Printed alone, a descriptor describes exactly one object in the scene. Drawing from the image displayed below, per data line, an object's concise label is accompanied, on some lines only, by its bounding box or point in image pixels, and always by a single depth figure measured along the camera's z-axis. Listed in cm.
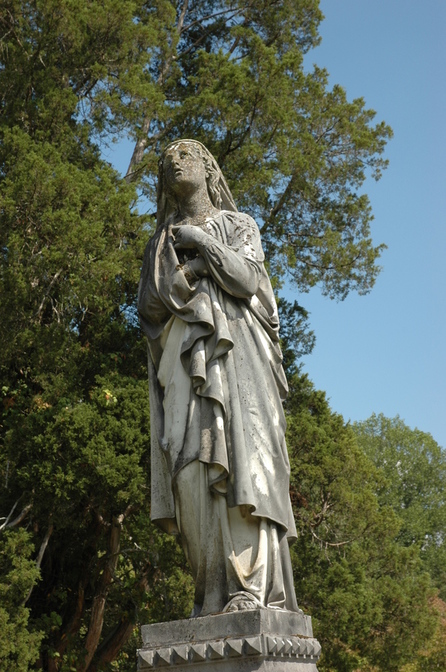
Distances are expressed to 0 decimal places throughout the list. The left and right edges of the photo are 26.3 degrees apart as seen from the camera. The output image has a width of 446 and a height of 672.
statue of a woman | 395
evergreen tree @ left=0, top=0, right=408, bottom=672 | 1123
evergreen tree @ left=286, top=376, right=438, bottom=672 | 1265
